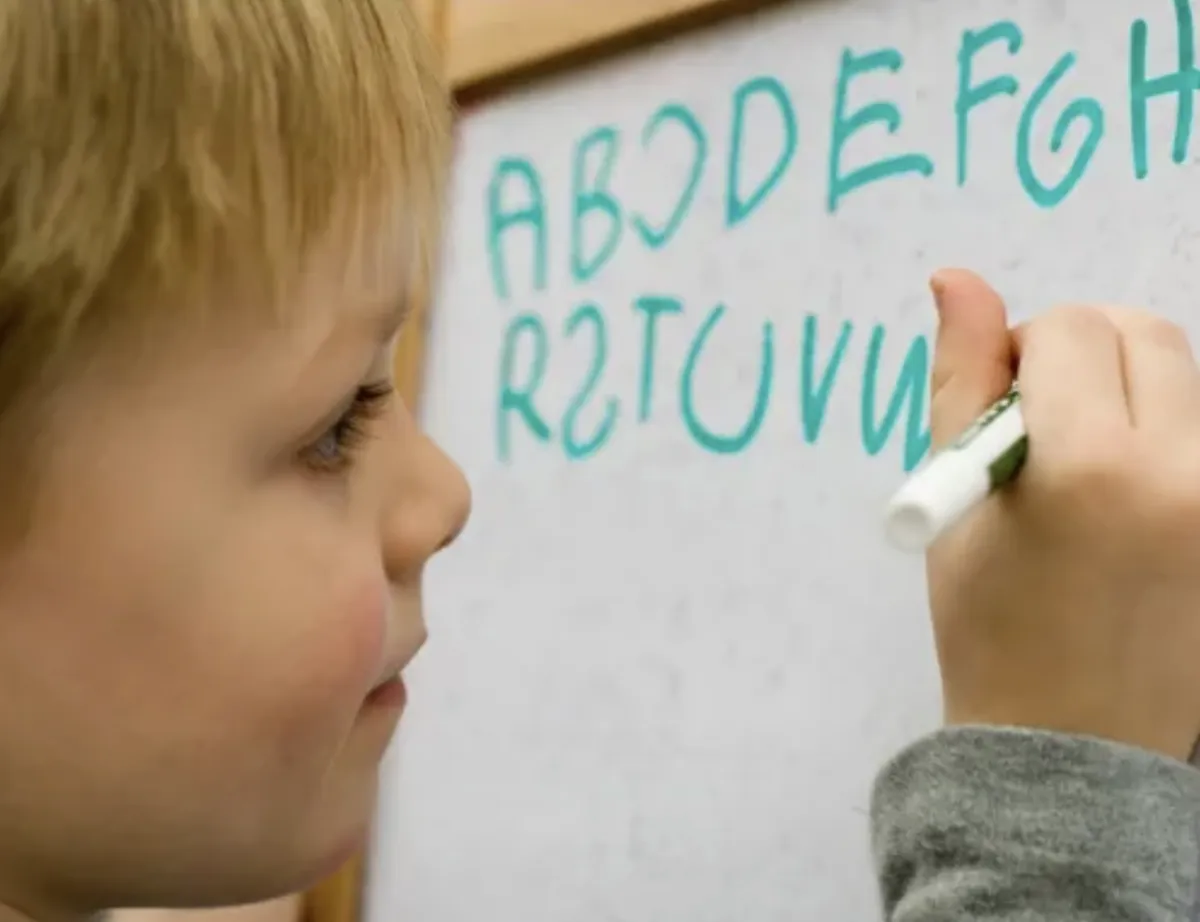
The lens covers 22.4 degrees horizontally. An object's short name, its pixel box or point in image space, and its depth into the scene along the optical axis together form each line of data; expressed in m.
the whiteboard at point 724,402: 0.61
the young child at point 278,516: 0.53
